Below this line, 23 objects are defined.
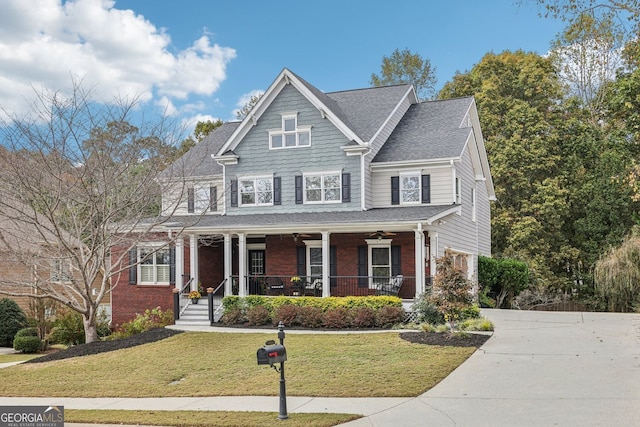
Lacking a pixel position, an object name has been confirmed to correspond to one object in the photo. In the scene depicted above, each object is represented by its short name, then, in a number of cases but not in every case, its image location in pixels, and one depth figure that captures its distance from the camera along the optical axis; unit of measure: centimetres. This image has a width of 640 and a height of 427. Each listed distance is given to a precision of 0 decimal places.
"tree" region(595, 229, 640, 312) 2548
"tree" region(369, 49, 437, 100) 4822
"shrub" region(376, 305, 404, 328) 1933
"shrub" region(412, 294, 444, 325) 1878
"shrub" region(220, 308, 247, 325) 2136
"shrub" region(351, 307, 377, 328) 1948
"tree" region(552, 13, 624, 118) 3834
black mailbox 948
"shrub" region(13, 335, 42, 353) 2295
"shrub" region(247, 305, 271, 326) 2075
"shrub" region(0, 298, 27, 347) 2578
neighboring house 1914
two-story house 2325
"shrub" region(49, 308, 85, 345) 2275
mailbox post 947
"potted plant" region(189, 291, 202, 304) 2314
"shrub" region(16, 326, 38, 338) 2364
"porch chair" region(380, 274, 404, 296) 2233
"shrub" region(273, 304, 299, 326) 2025
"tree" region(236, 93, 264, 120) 4719
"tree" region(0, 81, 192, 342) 1864
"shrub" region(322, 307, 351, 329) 1961
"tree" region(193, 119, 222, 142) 4716
